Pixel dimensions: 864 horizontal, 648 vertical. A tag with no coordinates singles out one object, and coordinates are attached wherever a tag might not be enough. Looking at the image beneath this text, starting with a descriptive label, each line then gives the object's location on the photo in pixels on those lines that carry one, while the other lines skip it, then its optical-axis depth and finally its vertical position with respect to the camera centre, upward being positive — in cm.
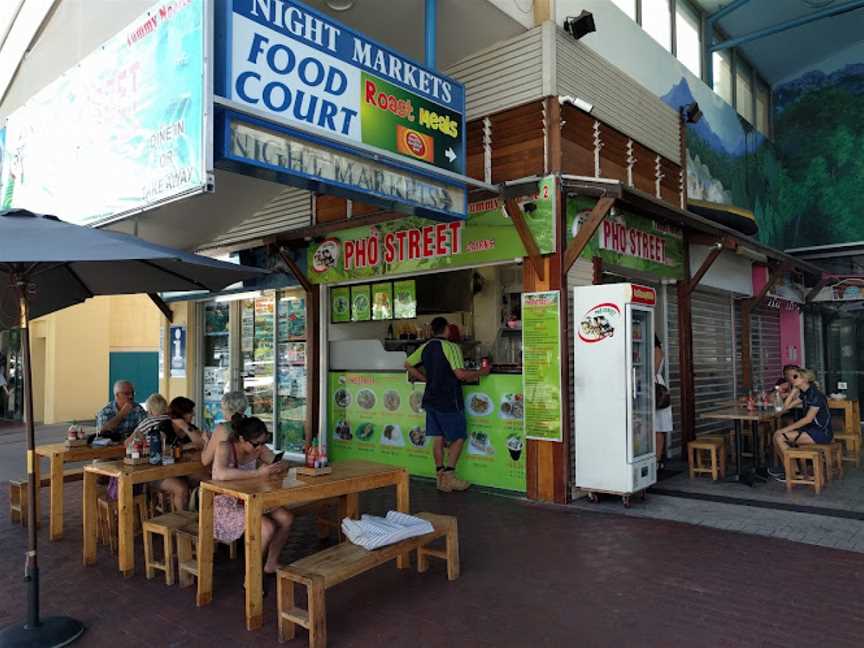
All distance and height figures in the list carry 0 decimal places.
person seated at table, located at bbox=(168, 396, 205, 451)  531 -62
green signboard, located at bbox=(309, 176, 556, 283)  661 +120
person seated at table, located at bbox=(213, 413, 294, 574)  411 -79
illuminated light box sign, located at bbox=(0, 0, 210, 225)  450 +198
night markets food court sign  444 +203
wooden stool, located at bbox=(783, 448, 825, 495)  666 -130
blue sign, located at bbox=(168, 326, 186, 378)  1120 +3
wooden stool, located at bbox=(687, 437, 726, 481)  750 -132
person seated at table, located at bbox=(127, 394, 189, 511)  516 -103
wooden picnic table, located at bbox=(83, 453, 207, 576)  453 -97
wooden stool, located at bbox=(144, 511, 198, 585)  440 -125
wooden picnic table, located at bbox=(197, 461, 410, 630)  371 -90
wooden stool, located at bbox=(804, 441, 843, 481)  708 -134
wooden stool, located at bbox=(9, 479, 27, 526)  607 -138
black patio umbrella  353 +54
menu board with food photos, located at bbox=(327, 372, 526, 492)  701 -93
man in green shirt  715 -60
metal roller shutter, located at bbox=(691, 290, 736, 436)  987 -15
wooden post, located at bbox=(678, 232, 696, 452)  903 -20
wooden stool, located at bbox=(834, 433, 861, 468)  852 -139
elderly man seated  619 -60
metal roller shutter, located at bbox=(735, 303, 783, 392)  1243 -13
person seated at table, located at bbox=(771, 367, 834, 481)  709 -88
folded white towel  387 -110
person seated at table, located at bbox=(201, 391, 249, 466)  443 -51
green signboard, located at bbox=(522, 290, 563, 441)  647 -18
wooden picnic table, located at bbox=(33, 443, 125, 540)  553 -91
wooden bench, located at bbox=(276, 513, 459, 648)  339 -122
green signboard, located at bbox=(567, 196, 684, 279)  698 +124
